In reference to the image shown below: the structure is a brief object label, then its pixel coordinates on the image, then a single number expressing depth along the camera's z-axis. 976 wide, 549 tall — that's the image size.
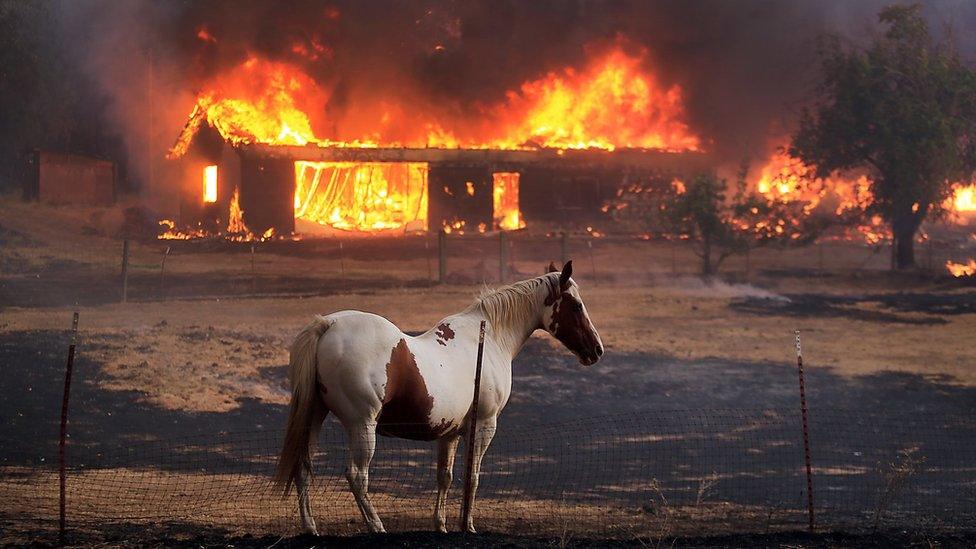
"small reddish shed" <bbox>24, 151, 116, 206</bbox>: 49.84
